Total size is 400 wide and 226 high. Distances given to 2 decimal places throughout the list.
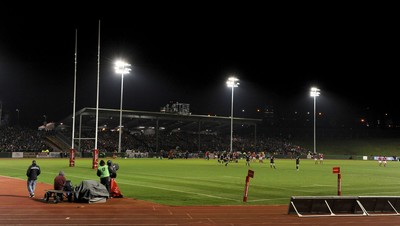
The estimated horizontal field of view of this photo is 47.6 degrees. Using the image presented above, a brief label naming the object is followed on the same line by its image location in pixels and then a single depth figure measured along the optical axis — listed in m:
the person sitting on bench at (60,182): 19.53
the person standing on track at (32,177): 20.11
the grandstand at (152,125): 87.44
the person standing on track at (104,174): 19.67
